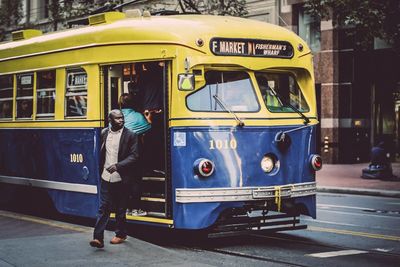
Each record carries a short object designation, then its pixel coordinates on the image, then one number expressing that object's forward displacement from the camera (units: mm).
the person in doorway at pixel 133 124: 11586
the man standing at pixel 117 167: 10297
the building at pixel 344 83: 31344
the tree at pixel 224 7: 26281
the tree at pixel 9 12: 36844
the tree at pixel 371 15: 21234
